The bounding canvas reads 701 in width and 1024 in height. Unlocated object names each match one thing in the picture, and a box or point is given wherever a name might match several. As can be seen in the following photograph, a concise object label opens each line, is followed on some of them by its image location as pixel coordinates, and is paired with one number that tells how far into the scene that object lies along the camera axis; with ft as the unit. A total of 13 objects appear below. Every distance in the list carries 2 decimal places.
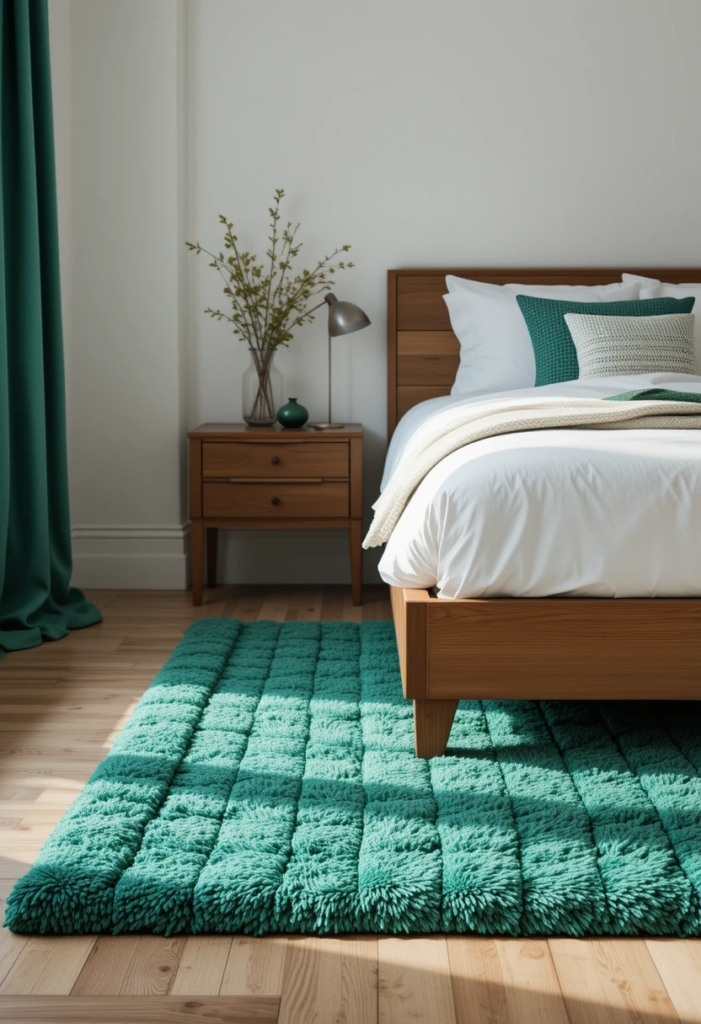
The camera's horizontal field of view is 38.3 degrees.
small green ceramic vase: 11.28
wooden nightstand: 10.95
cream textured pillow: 9.75
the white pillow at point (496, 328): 10.91
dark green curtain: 9.42
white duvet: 6.07
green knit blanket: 7.51
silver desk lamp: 11.12
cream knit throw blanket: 7.02
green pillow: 10.28
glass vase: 11.69
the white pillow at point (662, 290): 11.17
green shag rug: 4.68
